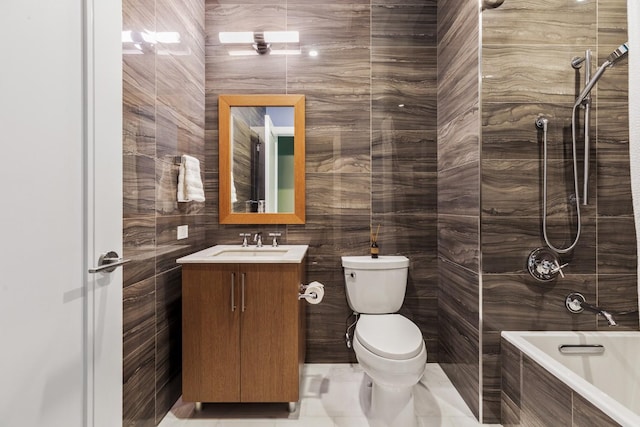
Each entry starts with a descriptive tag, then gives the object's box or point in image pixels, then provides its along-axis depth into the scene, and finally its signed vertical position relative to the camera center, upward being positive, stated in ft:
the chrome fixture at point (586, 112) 5.04 +1.61
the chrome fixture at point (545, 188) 5.18 +0.40
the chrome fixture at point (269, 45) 7.64 +4.05
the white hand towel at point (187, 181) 6.07 +0.61
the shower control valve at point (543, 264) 5.39 -0.86
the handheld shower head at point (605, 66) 4.37 +2.08
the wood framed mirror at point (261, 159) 7.61 +1.28
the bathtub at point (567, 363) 4.52 -2.30
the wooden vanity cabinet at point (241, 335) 5.58 -2.11
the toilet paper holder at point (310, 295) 6.11 -1.56
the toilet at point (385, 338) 4.91 -2.10
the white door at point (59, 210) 2.25 +0.02
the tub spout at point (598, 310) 4.80 -1.53
